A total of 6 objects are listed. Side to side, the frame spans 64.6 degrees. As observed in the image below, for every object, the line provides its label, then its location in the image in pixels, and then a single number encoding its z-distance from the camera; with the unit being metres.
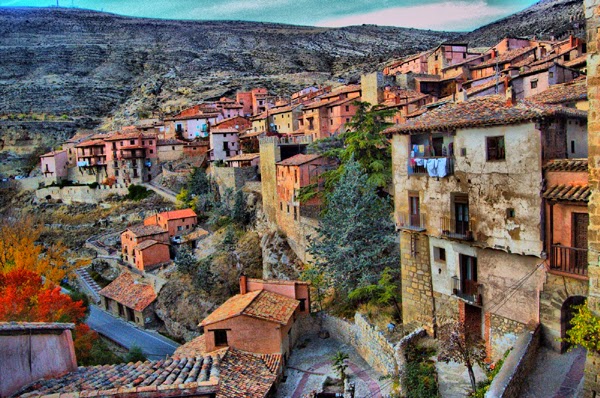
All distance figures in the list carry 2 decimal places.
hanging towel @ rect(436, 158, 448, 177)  14.77
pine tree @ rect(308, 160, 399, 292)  21.86
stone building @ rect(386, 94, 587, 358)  12.78
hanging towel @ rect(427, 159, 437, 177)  15.09
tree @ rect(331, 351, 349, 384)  17.23
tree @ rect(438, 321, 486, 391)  12.17
